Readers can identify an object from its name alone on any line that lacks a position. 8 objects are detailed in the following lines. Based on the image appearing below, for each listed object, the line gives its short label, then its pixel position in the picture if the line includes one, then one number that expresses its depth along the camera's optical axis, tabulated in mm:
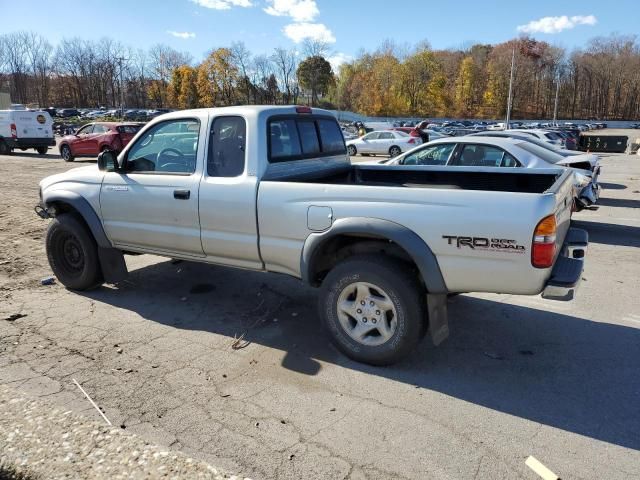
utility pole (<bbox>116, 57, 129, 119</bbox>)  101250
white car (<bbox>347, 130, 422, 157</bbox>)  25719
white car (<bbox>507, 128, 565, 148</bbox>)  21014
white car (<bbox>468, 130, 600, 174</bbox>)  9180
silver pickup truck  3232
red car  20641
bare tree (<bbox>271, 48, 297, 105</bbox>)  102500
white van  23156
